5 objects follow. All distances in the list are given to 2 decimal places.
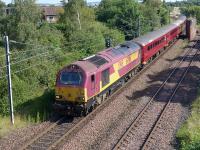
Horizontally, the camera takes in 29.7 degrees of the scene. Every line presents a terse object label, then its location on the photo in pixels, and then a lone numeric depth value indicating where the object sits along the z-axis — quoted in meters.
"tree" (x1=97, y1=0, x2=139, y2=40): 55.98
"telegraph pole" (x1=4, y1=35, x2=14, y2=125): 19.17
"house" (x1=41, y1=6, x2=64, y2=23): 76.62
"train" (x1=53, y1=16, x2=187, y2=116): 20.08
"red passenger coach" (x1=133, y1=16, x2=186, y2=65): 33.94
